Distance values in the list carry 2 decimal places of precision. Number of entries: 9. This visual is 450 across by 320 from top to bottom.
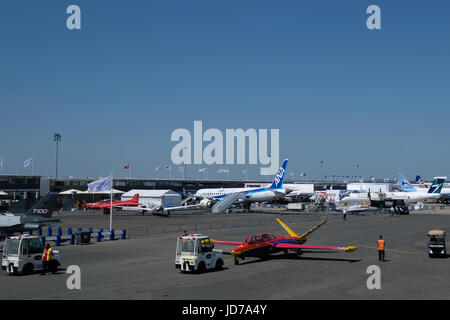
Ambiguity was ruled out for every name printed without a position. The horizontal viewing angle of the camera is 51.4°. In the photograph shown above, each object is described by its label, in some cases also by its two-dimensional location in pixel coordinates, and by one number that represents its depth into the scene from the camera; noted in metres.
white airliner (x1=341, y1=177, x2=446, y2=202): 108.88
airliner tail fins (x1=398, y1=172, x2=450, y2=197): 128.86
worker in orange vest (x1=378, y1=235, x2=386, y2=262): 28.81
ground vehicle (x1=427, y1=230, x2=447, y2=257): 30.67
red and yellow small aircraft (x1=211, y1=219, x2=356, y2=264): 27.95
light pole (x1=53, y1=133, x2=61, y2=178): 134.00
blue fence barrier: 39.26
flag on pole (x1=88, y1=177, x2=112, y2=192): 50.20
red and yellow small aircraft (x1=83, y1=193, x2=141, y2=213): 85.88
